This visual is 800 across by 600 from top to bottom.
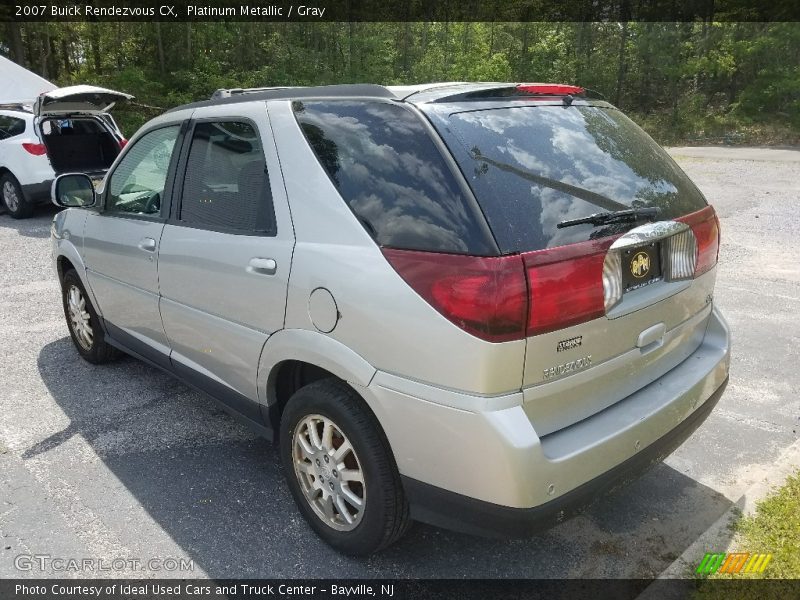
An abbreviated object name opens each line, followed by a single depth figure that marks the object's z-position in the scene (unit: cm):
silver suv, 204
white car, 1027
